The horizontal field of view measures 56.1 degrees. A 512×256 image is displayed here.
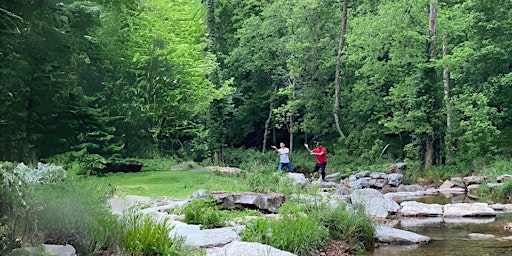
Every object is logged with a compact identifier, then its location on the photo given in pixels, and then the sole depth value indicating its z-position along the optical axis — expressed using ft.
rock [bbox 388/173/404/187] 68.28
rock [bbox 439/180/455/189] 62.39
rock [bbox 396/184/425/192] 61.26
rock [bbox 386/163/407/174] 76.89
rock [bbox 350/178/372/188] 68.03
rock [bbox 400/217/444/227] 36.32
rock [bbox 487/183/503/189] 52.96
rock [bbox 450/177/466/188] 62.24
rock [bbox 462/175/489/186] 62.13
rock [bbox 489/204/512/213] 41.83
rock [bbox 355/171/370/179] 77.59
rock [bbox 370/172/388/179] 70.44
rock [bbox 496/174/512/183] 56.08
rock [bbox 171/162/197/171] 73.04
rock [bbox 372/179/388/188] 67.92
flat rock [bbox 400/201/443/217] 40.45
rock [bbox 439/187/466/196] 58.34
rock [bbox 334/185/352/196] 50.08
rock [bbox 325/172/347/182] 80.63
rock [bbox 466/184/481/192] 58.82
